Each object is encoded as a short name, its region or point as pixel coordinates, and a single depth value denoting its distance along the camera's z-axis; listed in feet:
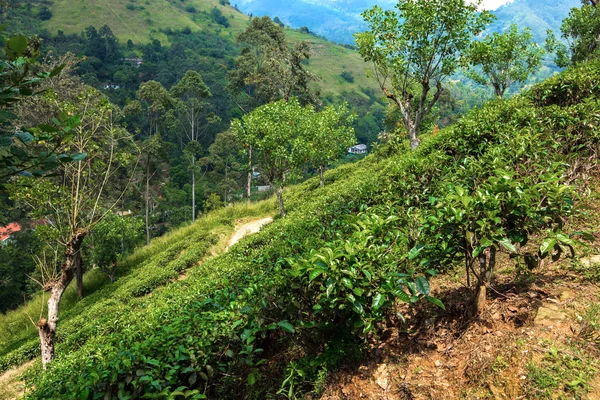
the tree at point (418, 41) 43.19
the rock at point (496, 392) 9.53
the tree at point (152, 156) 106.93
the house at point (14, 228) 106.70
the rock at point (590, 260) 13.03
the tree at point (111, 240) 58.49
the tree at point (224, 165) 148.15
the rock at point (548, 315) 11.03
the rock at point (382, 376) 11.18
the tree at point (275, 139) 54.65
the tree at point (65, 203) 26.21
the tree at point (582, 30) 75.05
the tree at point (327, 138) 65.09
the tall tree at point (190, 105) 144.56
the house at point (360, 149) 344.28
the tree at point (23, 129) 6.43
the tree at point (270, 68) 114.73
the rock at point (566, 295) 11.79
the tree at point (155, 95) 118.60
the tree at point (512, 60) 89.15
